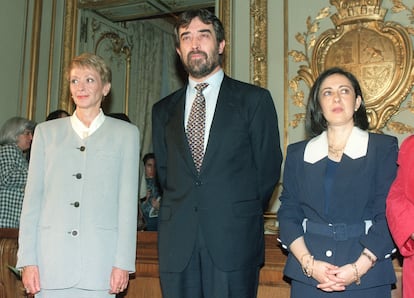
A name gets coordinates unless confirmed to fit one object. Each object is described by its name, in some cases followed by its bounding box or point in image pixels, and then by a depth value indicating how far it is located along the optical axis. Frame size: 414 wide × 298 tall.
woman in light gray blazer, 2.28
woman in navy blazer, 1.97
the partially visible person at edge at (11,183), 3.81
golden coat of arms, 4.34
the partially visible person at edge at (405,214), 1.93
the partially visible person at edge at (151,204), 4.87
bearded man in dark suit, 2.20
